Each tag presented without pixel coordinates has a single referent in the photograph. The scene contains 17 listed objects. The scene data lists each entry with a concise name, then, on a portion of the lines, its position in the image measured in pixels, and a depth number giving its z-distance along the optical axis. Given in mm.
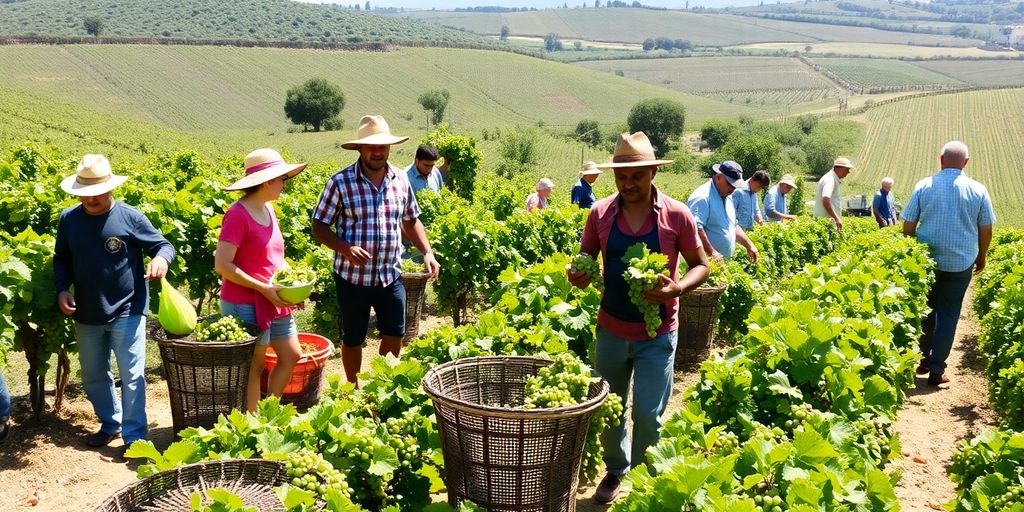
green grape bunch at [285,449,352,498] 3154
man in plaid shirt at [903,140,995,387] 7922
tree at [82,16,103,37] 108062
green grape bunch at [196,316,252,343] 5414
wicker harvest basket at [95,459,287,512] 2994
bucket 6215
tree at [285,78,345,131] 77000
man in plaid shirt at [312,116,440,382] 5875
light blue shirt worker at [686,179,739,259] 7824
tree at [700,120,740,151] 85500
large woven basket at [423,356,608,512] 3549
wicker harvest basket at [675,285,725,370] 8461
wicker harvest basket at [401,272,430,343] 8991
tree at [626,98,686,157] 90375
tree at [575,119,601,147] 84562
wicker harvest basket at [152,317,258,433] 5406
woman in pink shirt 5402
